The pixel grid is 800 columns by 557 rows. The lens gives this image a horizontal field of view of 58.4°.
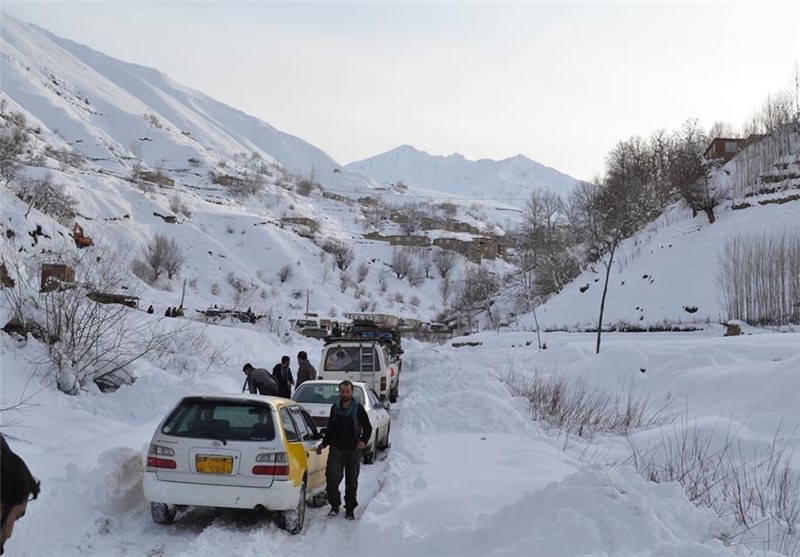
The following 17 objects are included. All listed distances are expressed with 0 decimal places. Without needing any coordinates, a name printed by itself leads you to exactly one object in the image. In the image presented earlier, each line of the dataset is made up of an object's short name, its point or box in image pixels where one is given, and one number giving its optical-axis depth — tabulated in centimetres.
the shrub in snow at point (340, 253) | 10962
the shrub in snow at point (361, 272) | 10838
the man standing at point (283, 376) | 1641
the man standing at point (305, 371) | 1692
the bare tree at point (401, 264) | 11562
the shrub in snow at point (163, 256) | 7862
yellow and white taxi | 769
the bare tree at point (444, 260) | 12056
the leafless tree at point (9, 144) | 5101
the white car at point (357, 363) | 1781
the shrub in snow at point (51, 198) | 5588
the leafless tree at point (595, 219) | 5600
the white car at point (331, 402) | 1246
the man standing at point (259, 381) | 1460
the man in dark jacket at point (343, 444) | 895
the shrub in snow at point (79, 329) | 1609
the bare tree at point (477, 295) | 7762
